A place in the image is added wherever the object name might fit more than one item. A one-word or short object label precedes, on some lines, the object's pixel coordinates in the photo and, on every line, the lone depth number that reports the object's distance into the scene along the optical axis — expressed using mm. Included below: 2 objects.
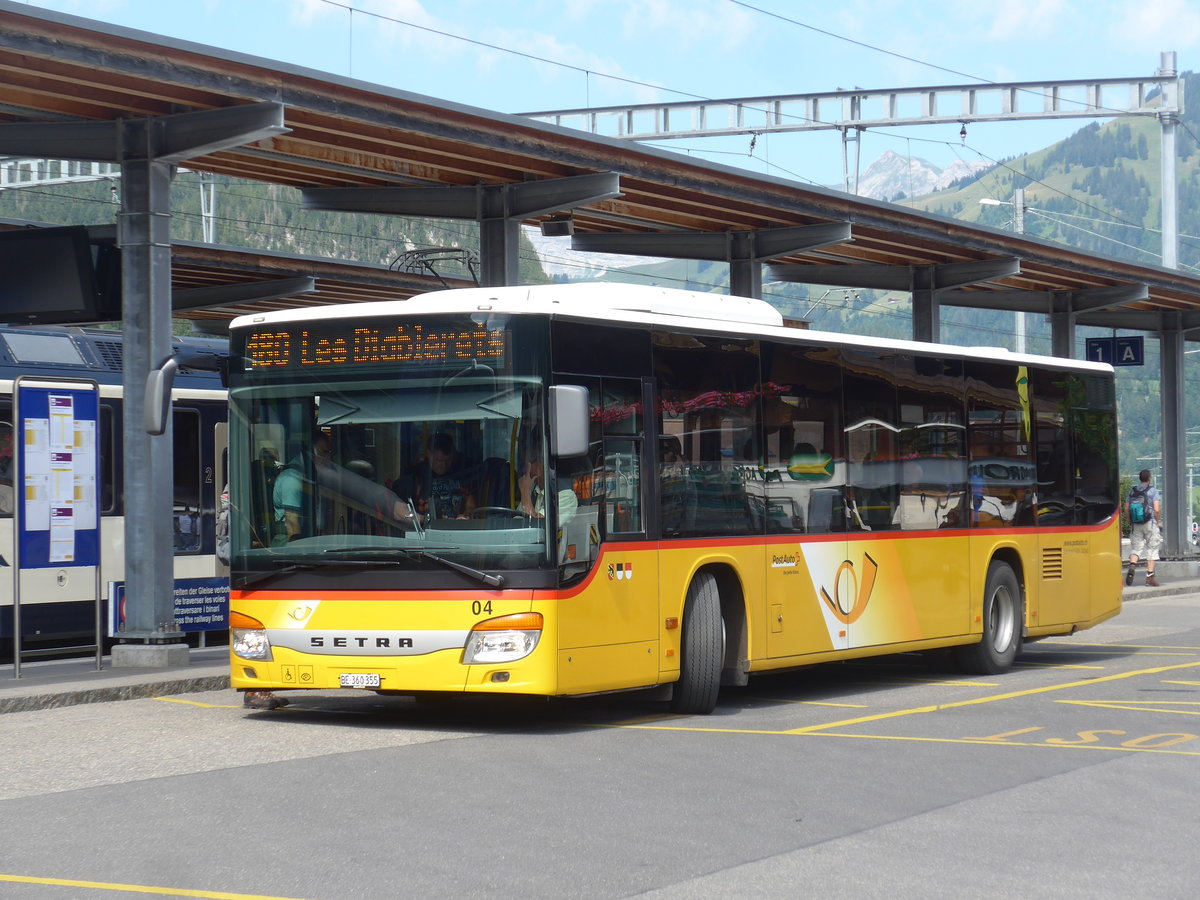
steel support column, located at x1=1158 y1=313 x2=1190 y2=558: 32719
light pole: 43375
